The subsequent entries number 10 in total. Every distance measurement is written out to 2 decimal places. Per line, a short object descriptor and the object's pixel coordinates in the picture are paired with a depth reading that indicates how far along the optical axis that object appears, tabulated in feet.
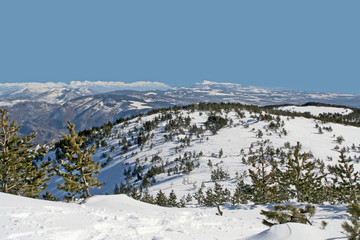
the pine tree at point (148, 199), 86.20
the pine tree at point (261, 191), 66.18
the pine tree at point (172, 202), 87.71
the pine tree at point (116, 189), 114.34
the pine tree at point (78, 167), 54.80
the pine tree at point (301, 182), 63.21
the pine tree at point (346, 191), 62.85
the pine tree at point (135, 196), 89.82
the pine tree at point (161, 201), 84.35
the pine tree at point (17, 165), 54.13
